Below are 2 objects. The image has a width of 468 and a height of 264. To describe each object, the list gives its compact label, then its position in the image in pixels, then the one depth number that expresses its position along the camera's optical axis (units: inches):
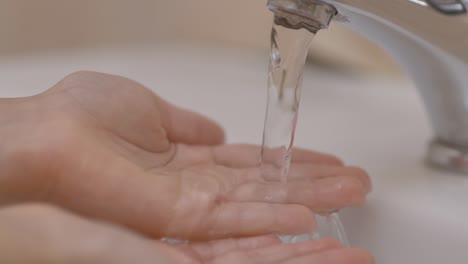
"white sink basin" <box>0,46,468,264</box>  22.8
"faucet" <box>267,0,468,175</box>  20.5
